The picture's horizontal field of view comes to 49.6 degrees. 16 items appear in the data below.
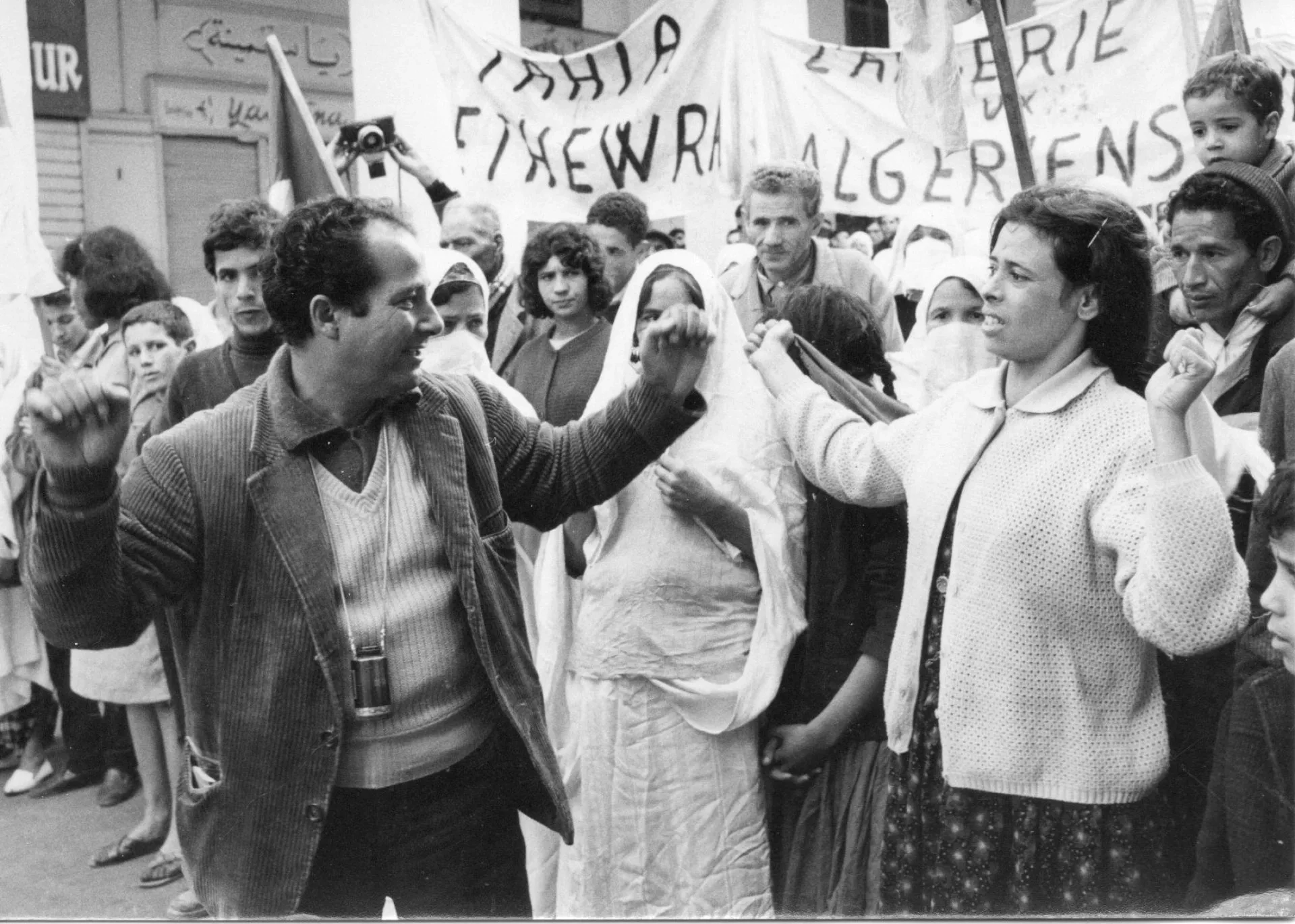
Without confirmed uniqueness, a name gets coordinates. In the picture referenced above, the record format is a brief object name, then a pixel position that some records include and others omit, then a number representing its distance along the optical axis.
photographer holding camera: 5.19
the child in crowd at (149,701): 4.41
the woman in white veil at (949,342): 3.60
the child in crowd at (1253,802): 2.45
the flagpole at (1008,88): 3.62
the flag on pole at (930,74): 4.43
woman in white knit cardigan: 2.40
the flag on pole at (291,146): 4.50
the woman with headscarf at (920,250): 5.48
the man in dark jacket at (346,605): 2.17
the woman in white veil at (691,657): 3.19
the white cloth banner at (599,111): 5.13
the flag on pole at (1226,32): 4.33
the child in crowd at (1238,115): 3.63
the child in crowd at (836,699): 3.04
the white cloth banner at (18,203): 5.02
